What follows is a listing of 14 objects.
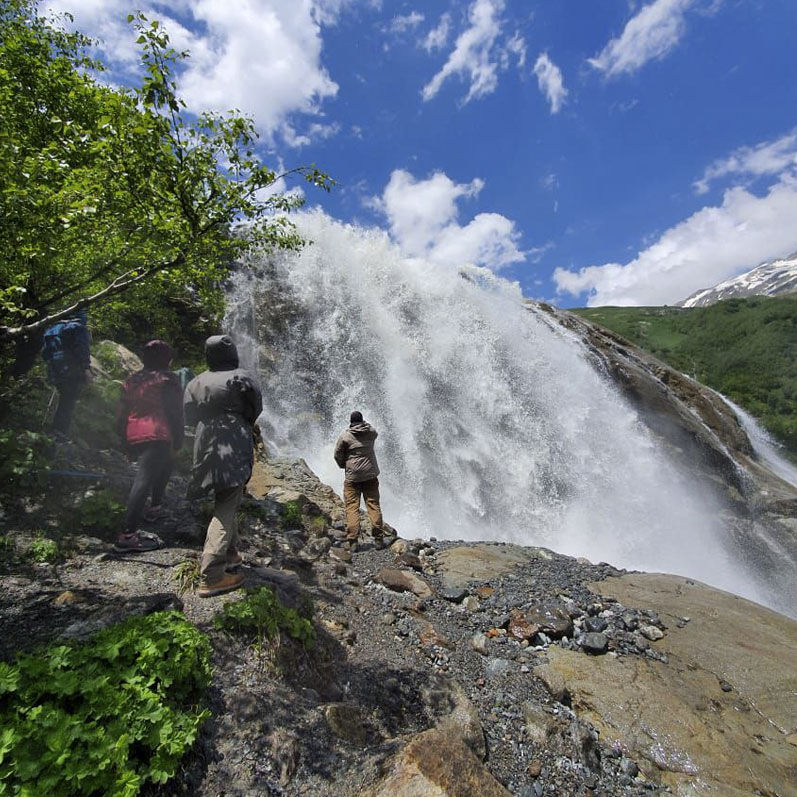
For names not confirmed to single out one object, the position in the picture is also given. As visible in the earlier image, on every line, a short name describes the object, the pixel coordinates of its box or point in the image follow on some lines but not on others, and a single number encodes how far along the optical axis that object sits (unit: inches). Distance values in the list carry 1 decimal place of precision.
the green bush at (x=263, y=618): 143.1
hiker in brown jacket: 334.3
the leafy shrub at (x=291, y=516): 316.9
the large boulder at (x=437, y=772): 101.6
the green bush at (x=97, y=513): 211.5
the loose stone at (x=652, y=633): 236.5
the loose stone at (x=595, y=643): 216.5
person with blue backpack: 277.1
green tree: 165.5
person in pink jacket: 203.0
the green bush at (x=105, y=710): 77.0
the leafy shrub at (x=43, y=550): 180.1
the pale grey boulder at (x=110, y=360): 409.1
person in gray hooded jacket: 164.4
